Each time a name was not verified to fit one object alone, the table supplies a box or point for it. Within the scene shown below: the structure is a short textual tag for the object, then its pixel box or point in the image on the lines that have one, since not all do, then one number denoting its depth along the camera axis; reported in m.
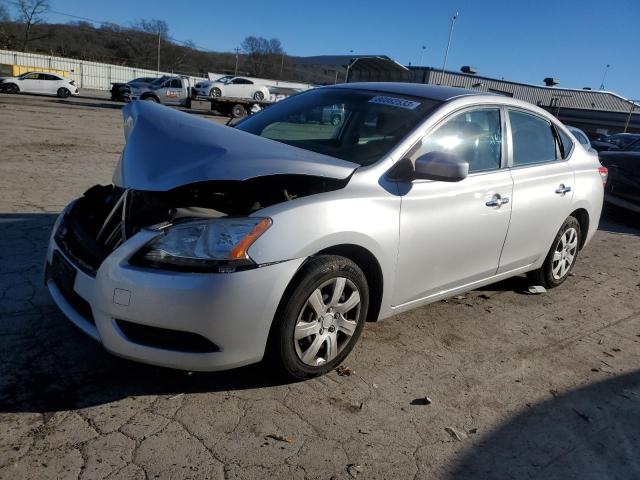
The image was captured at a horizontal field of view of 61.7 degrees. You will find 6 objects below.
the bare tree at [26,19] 73.51
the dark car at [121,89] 31.64
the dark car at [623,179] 8.70
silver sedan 2.57
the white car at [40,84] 30.75
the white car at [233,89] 30.64
